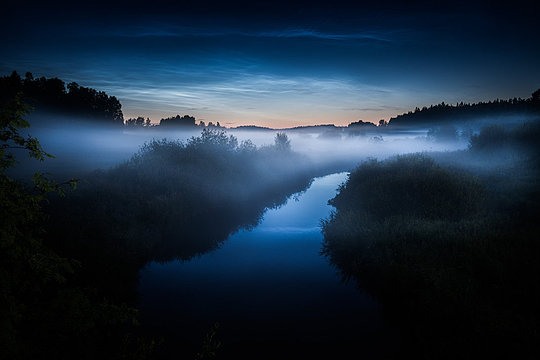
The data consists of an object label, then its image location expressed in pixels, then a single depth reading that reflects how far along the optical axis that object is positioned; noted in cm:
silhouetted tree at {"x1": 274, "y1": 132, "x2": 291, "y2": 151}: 5800
